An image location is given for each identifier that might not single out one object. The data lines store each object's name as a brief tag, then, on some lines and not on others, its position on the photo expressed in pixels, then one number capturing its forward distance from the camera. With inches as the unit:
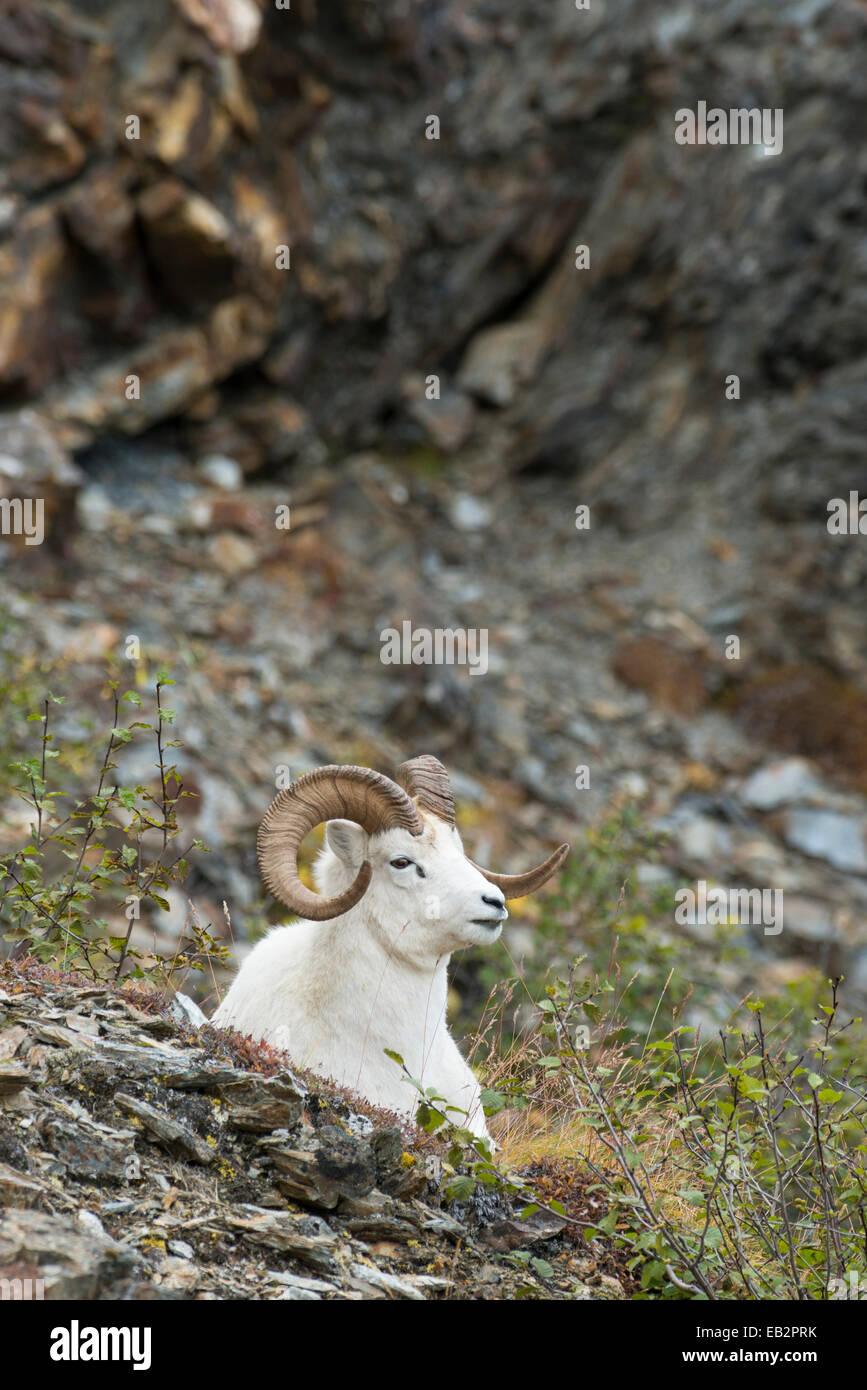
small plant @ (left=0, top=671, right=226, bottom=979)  229.5
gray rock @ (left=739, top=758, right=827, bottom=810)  743.7
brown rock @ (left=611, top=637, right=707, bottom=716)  808.3
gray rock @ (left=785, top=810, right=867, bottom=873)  707.0
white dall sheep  231.6
